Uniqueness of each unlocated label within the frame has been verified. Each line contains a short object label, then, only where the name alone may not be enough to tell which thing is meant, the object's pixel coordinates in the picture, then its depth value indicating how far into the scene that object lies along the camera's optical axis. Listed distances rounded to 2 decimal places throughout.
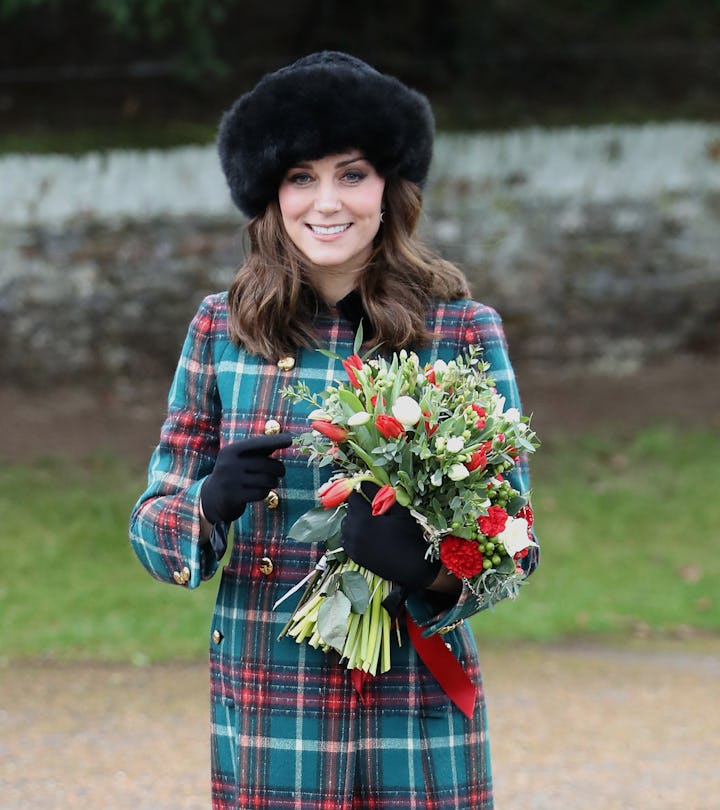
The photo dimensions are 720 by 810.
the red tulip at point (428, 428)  4.48
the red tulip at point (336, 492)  4.55
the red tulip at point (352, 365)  4.68
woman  4.99
